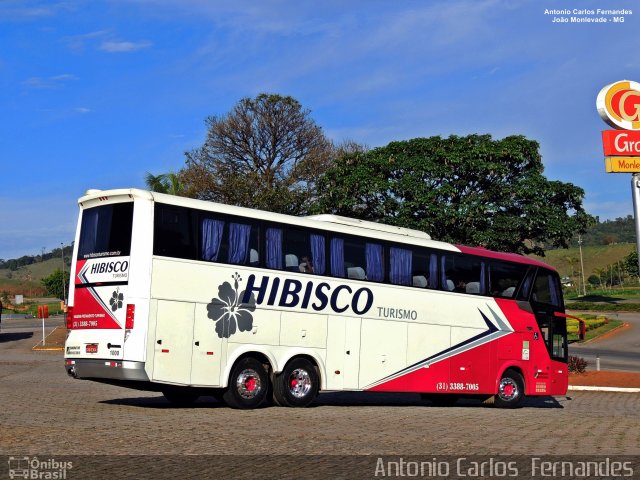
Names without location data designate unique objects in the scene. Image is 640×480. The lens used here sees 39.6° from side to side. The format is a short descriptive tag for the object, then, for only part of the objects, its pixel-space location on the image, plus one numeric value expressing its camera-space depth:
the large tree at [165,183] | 54.12
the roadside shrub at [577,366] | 35.47
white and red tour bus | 15.95
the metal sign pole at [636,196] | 20.39
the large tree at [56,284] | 120.31
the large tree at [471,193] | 47.75
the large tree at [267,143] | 64.94
